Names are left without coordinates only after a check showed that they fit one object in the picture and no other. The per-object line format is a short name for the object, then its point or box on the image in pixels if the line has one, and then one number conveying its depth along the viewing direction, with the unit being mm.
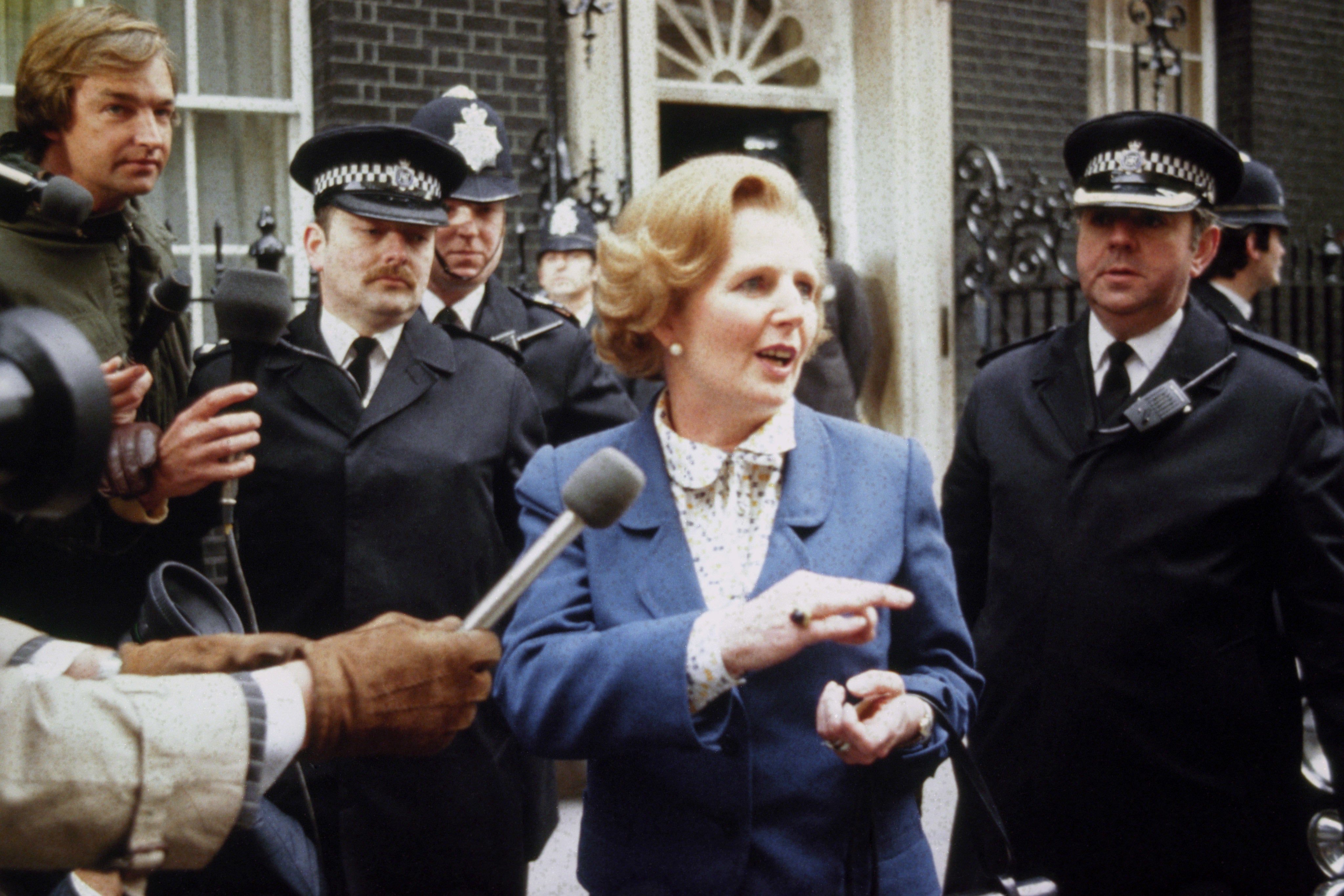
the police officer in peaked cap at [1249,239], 4551
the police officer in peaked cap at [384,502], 2805
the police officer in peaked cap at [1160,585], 2646
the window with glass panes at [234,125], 6258
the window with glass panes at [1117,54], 9219
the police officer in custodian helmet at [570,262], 5699
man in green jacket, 2529
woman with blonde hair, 1937
